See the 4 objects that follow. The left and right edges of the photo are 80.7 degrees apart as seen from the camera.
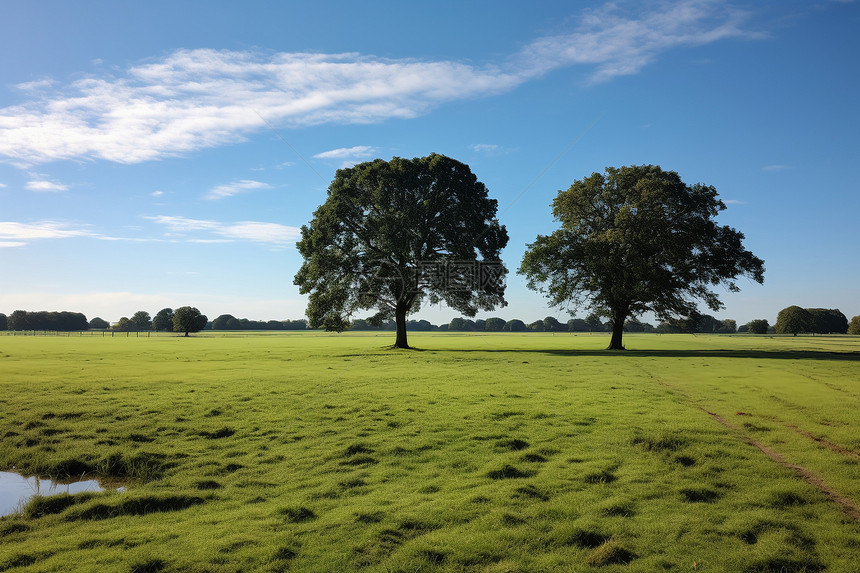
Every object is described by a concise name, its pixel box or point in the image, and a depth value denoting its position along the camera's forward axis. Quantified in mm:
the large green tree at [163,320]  165750
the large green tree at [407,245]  47031
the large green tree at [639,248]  46747
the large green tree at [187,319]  128375
